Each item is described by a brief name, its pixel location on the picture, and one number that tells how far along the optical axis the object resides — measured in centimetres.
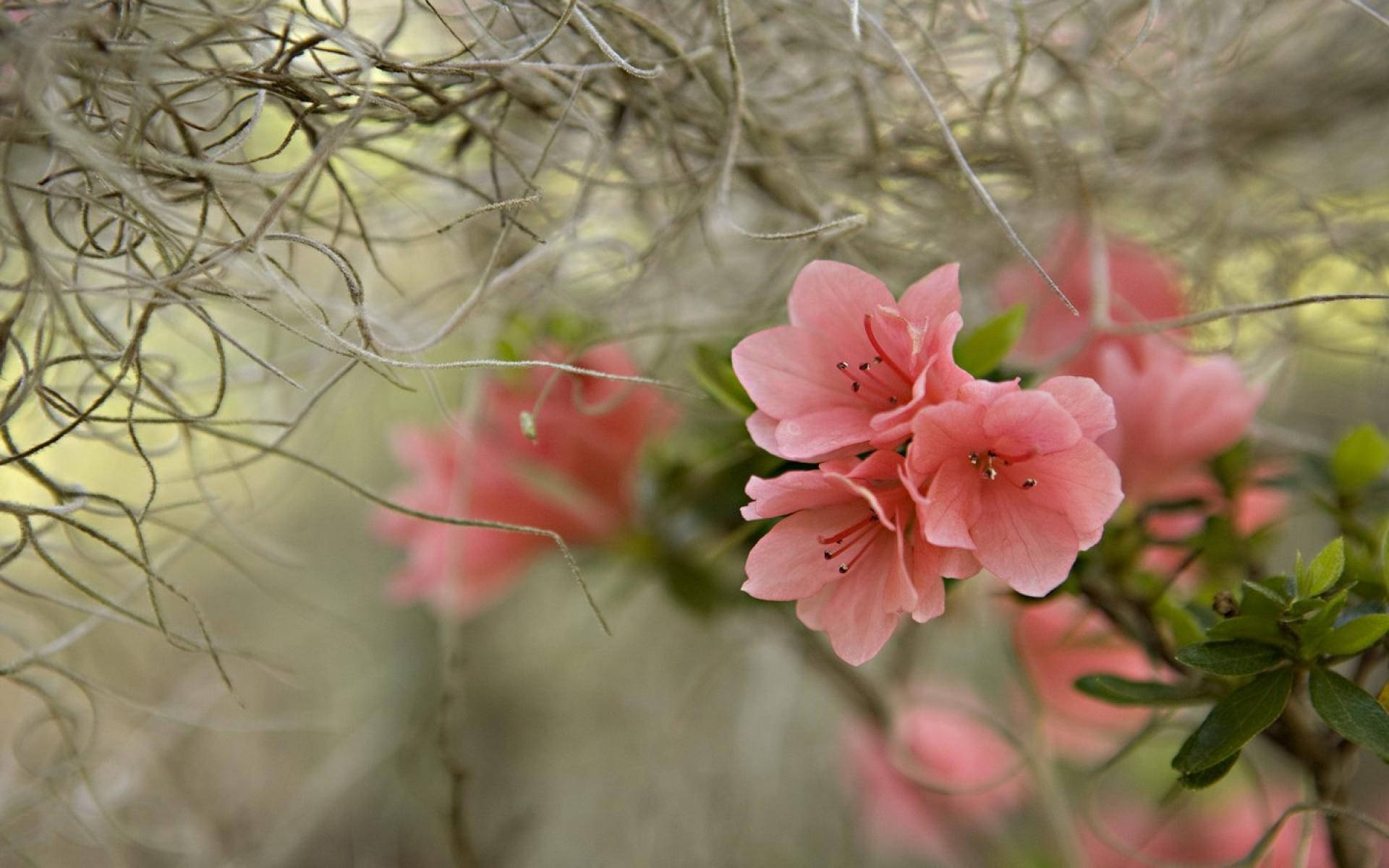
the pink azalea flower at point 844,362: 39
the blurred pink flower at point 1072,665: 66
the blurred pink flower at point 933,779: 77
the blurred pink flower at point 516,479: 63
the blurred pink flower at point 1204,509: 56
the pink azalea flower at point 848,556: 37
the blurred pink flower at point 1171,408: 50
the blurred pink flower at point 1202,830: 76
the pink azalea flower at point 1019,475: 36
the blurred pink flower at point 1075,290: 63
